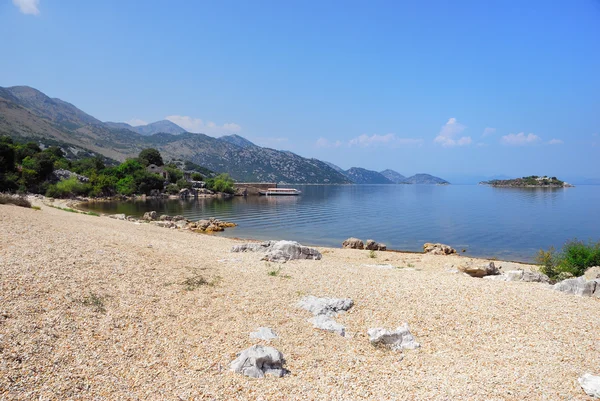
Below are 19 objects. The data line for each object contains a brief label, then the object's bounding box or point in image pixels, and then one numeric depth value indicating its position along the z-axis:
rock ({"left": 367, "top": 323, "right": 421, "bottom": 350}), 8.41
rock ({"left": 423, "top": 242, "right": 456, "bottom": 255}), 29.46
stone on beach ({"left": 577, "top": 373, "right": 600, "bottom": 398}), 6.56
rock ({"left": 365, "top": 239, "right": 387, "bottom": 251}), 31.00
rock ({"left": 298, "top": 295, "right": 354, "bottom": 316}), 10.12
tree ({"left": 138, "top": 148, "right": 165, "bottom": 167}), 128.94
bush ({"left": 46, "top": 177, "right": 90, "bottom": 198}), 73.92
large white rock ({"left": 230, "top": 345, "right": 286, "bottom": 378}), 6.80
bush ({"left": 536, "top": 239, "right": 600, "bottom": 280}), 17.89
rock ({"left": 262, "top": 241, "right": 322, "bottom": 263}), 16.64
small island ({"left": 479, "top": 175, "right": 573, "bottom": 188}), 180.62
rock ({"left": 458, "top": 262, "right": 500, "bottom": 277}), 16.81
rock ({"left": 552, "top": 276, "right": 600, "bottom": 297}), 12.75
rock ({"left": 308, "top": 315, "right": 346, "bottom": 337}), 9.05
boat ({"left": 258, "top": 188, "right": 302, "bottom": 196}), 132.54
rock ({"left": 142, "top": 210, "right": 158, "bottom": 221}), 47.37
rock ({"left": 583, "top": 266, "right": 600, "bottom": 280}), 15.67
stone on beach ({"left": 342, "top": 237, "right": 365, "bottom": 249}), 31.59
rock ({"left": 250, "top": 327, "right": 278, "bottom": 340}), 8.37
